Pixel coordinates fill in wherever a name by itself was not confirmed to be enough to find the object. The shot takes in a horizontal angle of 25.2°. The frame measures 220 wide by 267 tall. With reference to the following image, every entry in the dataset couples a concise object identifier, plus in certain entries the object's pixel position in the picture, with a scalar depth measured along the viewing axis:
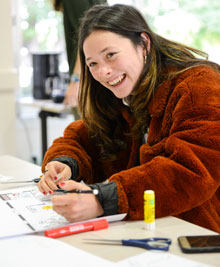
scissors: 1.03
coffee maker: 4.22
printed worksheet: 1.17
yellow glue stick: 1.15
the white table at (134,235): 1.00
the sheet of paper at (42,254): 0.97
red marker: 1.12
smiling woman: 1.23
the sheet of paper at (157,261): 0.95
